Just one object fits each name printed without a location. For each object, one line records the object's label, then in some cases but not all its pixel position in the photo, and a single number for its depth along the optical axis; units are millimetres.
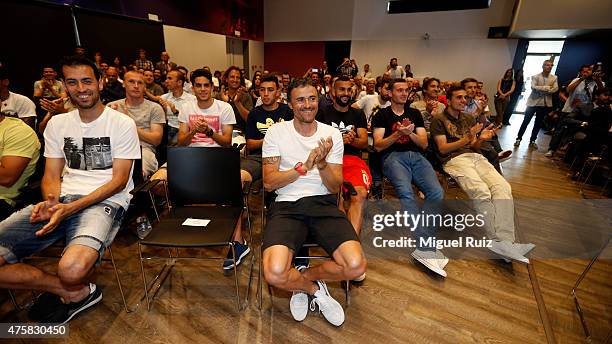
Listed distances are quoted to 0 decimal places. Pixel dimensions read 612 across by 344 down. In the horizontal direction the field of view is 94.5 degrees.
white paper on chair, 1817
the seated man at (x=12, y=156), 1777
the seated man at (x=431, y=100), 3762
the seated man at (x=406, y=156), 2340
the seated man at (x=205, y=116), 2732
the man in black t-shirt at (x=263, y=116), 2768
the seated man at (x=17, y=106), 3049
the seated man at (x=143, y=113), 2721
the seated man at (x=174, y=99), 3416
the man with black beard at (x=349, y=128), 2467
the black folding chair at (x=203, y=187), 1945
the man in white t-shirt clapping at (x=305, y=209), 1582
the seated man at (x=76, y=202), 1555
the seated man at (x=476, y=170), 2301
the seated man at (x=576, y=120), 4324
